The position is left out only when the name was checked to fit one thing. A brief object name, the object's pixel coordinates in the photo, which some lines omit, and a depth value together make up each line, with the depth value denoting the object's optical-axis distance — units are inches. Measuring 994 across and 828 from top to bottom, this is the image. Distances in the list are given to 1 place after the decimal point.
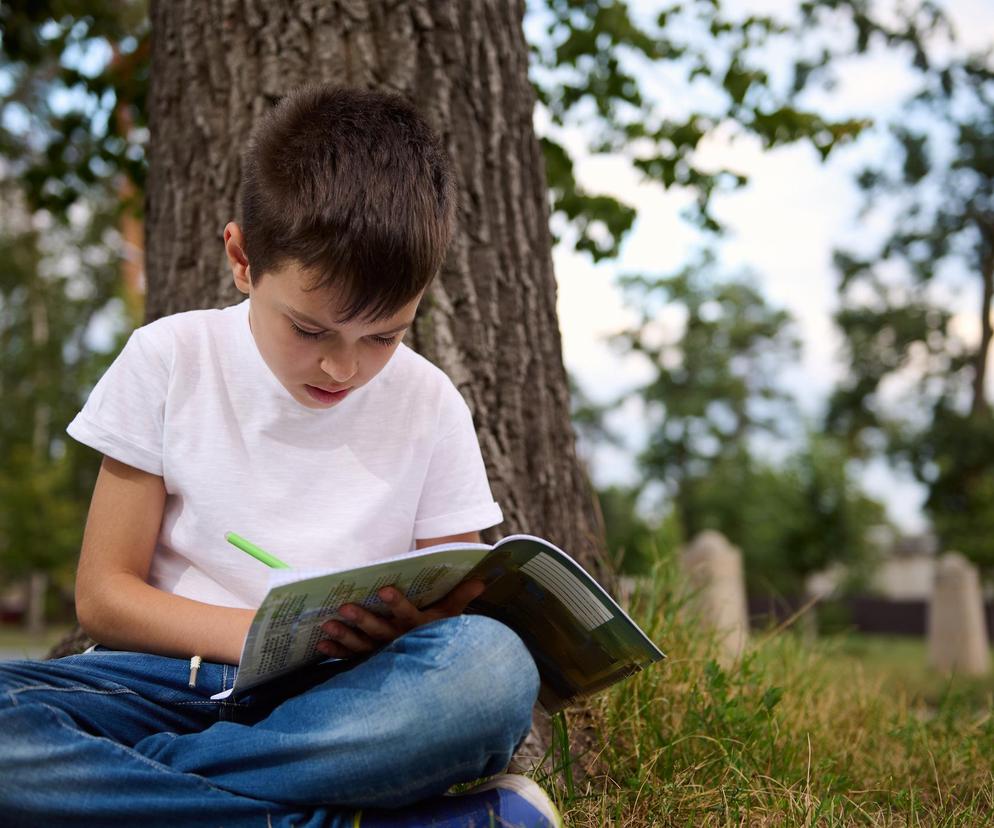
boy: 64.8
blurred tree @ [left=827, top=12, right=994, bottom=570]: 831.1
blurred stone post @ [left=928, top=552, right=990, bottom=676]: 404.8
